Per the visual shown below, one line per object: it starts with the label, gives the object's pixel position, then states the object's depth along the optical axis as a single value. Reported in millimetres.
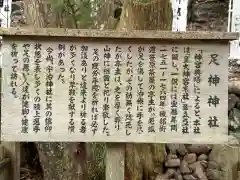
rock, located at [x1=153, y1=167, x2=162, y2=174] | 4355
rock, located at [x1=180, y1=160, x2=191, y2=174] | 4555
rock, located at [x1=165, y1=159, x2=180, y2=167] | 4520
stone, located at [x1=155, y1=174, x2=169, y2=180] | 4373
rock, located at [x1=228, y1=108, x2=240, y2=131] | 5633
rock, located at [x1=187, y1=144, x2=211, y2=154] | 4957
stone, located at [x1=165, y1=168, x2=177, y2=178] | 4478
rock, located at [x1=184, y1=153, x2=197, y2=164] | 4768
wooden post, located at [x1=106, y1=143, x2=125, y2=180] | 2998
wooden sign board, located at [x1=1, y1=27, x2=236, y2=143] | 2809
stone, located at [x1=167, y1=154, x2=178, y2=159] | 4657
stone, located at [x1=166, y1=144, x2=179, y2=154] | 4812
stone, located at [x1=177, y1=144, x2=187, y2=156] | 4852
